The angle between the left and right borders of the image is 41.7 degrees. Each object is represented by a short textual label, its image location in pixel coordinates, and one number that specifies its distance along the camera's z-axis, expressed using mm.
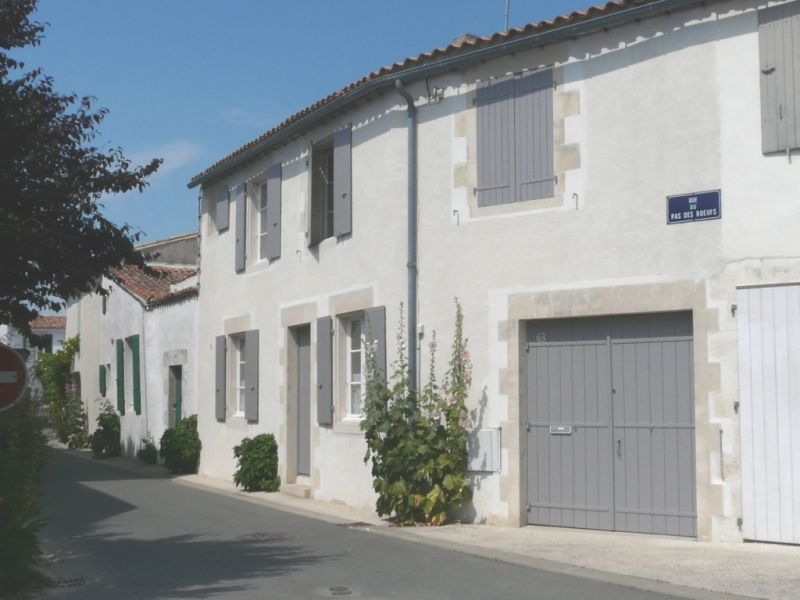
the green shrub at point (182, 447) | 18516
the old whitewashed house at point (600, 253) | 9102
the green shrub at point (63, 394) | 28542
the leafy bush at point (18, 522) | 6961
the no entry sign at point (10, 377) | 6434
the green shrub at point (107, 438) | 24078
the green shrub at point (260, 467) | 15188
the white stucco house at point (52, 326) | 50847
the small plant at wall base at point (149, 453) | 21188
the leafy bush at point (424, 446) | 10852
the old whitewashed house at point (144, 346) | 20266
